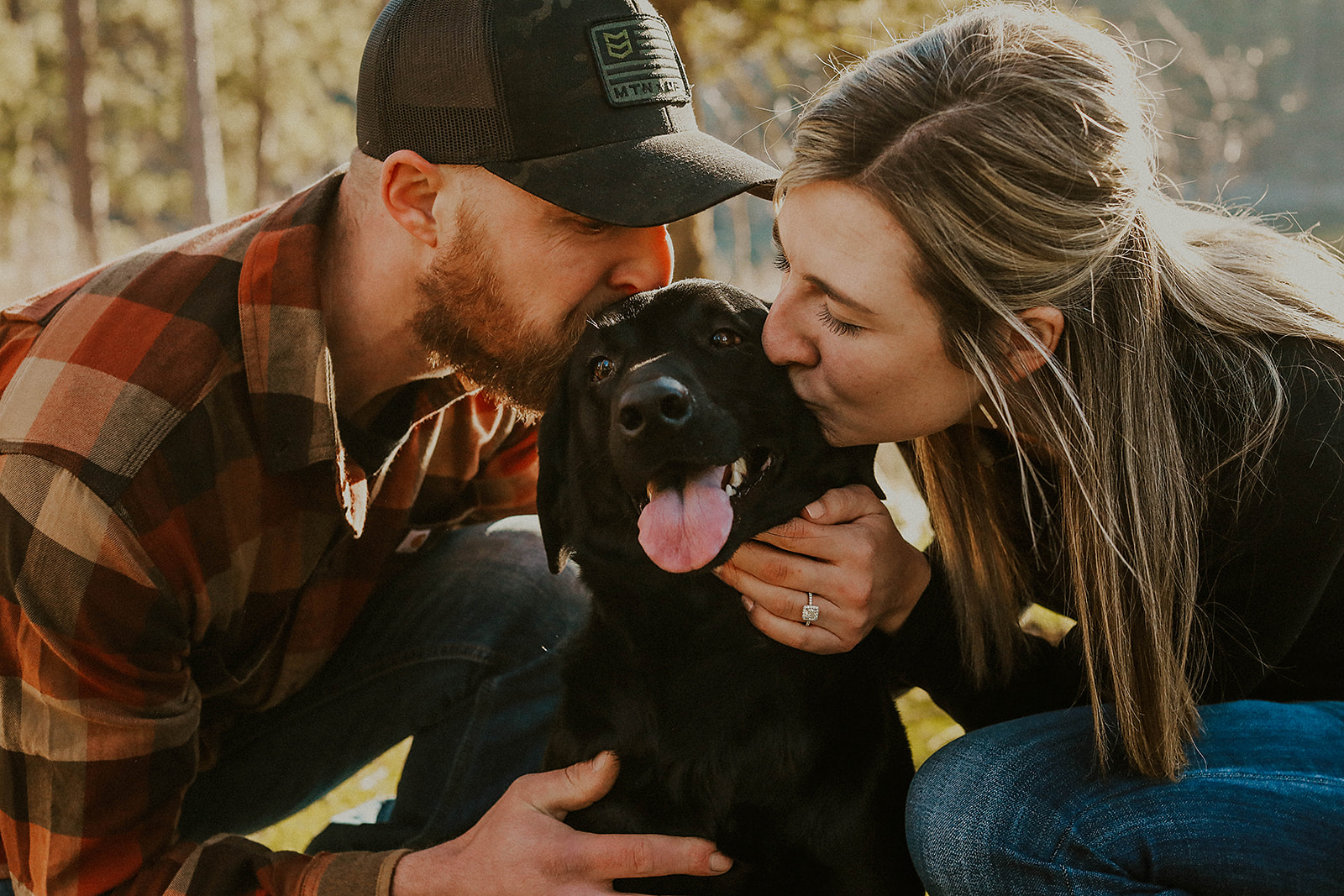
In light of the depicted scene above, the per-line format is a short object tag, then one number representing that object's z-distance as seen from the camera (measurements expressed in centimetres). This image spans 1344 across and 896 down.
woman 184
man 199
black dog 196
